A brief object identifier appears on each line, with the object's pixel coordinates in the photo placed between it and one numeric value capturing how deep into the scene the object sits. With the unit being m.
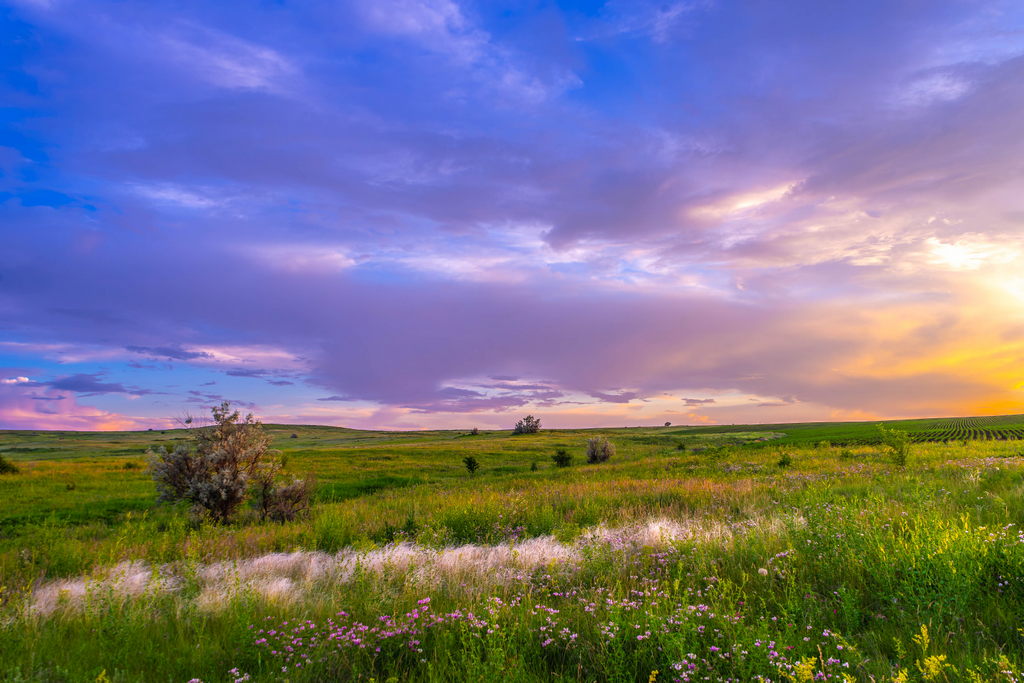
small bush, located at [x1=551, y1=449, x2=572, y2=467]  37.62
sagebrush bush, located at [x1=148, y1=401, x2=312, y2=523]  13.20
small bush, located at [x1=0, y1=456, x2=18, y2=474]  31.04
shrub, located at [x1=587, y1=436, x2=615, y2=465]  41.06
